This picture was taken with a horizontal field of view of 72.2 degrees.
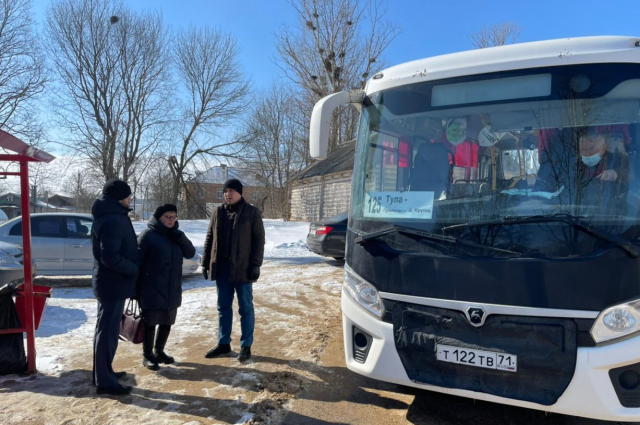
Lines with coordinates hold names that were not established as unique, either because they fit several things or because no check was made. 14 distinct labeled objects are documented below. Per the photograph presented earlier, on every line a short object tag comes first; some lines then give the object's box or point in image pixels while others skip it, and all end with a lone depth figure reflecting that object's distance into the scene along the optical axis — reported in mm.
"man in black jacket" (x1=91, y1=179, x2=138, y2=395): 3697
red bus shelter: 4082
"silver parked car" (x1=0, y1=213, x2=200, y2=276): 8719
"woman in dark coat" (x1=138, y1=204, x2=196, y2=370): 4234
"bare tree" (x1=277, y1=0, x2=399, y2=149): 28828
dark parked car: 11242
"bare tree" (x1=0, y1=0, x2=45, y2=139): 17750
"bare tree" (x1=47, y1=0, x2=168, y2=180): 26547
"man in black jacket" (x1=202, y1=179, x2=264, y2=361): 4531
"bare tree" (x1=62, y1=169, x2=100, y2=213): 41888
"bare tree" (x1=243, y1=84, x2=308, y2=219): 38656
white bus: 2508
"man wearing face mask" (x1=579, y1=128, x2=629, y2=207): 2715
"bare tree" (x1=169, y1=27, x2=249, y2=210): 33688
